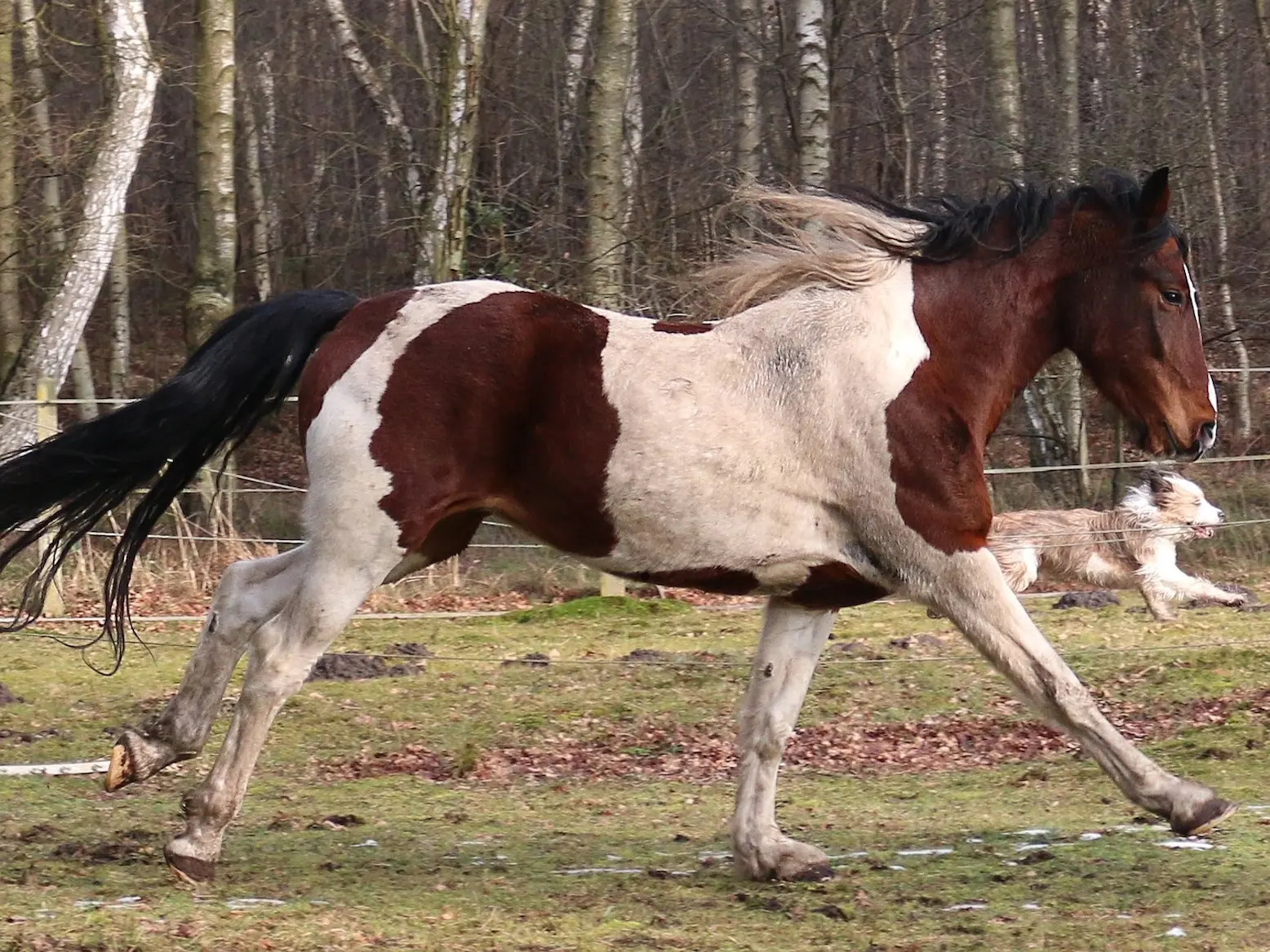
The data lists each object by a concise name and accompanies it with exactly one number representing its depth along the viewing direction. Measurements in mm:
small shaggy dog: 25375
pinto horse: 10484
